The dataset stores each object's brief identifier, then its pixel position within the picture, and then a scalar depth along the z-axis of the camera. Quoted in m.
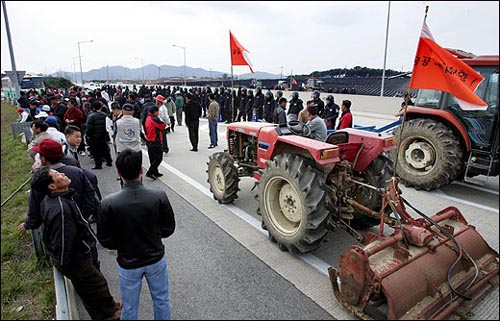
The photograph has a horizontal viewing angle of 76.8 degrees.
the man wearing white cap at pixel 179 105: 13.86
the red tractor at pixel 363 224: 2.68
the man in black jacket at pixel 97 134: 7.46
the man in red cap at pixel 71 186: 2.69
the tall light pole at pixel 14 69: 10.45
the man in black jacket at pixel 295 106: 10.45
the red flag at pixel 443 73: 2.75
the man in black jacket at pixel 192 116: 9.28
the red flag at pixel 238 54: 7.95
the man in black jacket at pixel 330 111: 9.40
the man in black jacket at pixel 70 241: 2.54
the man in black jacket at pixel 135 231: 2.32
